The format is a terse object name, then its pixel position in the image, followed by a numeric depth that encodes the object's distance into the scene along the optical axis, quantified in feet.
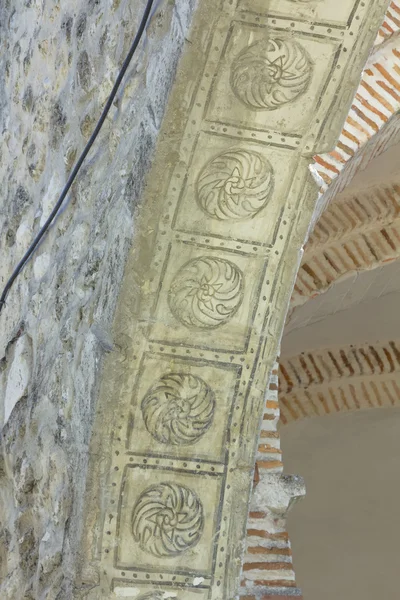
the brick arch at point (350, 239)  17.40
